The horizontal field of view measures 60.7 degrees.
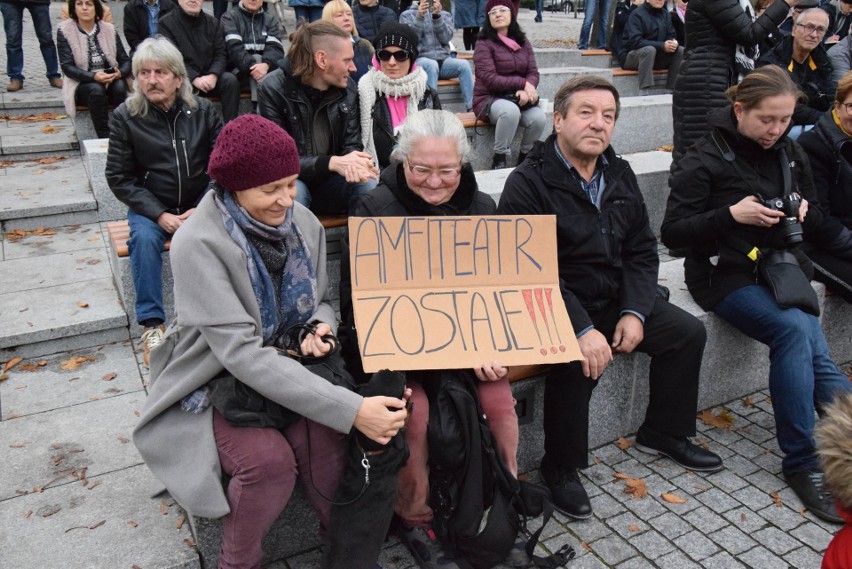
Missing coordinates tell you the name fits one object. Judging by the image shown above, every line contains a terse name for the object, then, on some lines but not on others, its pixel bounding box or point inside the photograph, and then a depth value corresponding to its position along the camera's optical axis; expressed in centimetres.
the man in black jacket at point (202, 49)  688
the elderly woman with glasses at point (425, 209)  280
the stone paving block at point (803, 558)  292
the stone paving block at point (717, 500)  327
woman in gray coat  238
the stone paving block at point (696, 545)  297
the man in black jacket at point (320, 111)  421
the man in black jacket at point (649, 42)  1022
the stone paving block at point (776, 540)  301
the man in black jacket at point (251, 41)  721
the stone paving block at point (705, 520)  313
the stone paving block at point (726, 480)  343
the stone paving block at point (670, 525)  310
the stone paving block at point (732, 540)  301
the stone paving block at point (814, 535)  304
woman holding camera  343
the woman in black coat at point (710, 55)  543
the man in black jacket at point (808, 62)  601
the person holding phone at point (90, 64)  671
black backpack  272
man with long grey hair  409
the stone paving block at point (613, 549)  295
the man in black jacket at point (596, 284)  326
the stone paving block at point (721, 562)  291
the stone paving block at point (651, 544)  298
